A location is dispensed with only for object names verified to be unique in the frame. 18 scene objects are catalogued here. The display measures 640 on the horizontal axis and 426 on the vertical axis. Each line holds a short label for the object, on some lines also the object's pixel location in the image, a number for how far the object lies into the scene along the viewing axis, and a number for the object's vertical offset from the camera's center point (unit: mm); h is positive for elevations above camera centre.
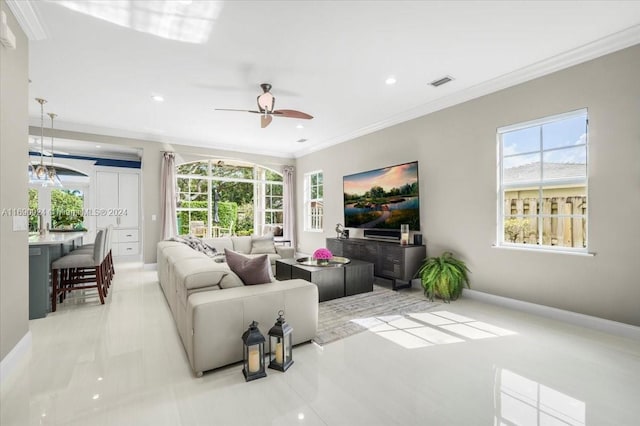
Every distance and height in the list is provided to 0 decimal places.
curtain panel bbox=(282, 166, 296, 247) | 7820 +176
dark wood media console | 4371 -709
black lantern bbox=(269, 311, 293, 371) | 2146 -982
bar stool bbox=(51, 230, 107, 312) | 3557 -667
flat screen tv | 4727 +252
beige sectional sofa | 2096 -743
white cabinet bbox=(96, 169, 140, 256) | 7348 +164
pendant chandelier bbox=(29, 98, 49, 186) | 4356 +620
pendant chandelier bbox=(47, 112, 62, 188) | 4578 +606
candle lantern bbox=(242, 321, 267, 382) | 2035 -990
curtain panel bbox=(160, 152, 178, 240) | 6246 +323
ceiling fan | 3625 +1315
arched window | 7004 +385
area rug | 2908 -1171
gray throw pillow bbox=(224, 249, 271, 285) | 2537 -491
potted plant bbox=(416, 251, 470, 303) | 3896 -877
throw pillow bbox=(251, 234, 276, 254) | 5625 -622
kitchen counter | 3246 -707
